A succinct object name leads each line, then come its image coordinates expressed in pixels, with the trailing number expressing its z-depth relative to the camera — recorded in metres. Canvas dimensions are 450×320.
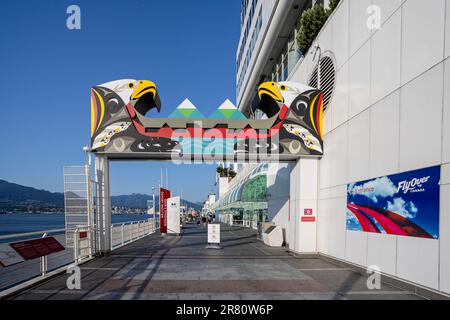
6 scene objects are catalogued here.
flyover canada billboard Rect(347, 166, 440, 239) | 6.27
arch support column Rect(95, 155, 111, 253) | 11.85
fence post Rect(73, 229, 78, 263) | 9.65
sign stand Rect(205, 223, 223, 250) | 14.07
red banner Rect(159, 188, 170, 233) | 20.44
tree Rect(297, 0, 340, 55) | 13.35
